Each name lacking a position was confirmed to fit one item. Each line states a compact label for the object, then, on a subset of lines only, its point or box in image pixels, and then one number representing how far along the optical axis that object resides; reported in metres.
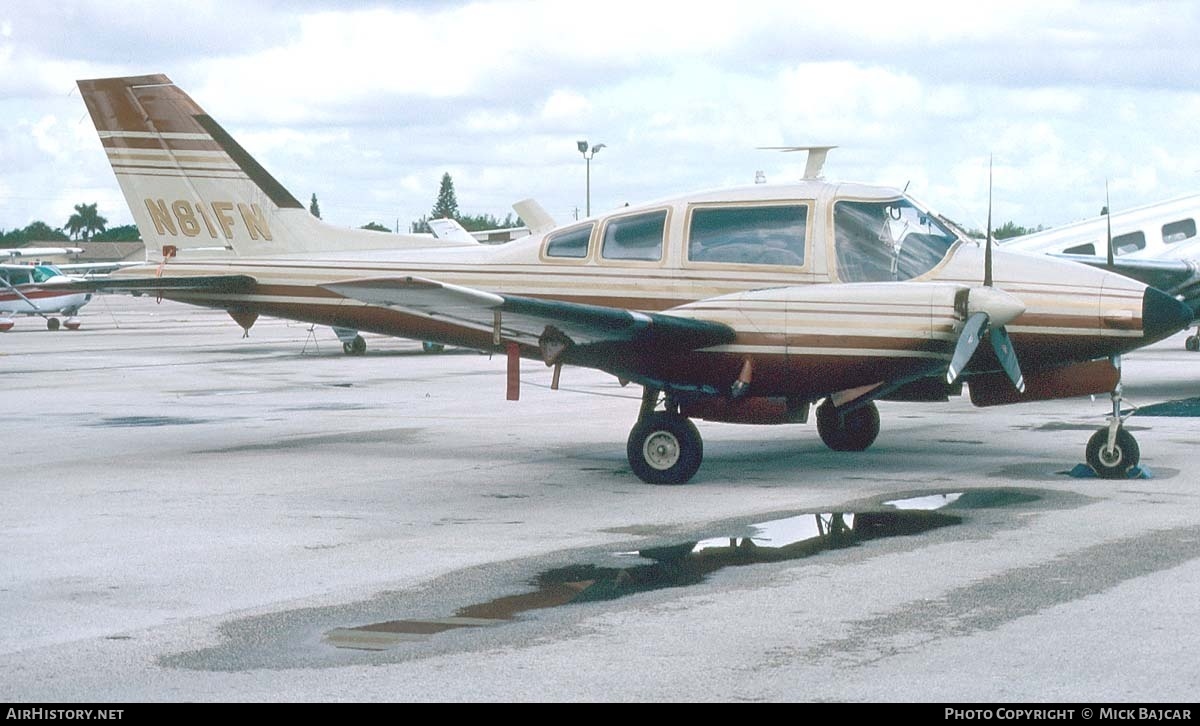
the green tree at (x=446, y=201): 163.00
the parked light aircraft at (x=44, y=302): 49.03
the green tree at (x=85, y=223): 191.00
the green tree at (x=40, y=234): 181.75
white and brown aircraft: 11.52
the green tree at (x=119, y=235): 182.00
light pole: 57.78
